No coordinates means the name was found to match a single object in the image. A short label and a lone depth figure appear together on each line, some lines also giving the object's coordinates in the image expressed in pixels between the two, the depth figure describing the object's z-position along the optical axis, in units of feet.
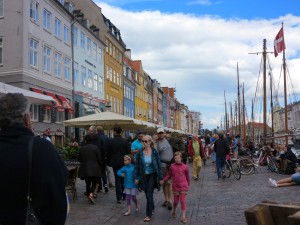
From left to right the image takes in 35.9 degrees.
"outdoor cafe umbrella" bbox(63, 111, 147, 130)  60.57
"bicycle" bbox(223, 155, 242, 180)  61.31
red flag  127.73
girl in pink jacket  31.42
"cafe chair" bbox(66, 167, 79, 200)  38.47
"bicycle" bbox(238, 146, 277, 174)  69.70
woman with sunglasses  31.50
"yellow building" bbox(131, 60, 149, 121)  238.48
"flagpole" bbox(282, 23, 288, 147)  126.93
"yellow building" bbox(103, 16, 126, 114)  168.86
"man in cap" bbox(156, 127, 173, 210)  38.23
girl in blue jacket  33.35
